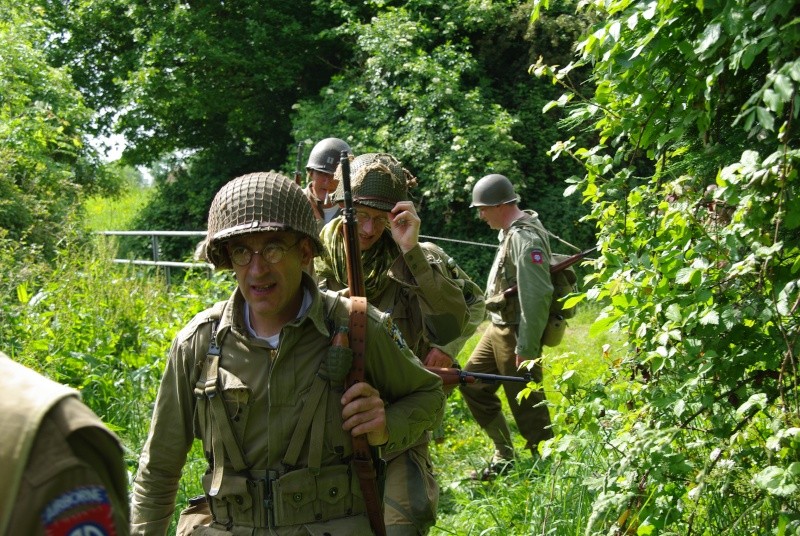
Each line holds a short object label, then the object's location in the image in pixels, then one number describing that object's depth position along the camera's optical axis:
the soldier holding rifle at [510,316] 6.71
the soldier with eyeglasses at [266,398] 3.08
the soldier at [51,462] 1.46
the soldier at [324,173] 6.54
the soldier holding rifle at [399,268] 4.51
